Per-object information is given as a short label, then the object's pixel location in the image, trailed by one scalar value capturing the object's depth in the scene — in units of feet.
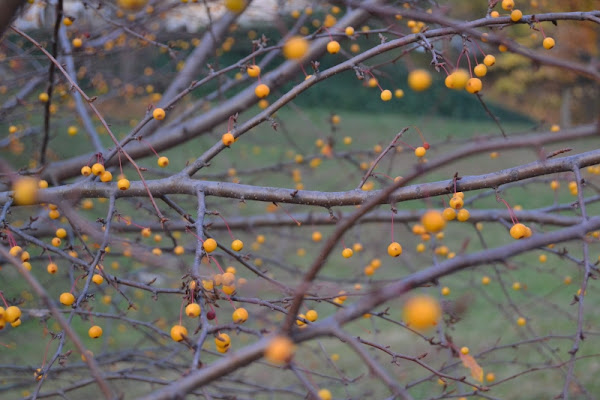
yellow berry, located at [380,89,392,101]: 3.55
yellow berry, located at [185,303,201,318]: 2.94
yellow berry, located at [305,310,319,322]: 3.32
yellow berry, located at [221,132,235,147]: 3.41
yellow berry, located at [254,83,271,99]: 3.50
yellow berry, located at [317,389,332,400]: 3.06
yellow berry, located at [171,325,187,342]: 2.88
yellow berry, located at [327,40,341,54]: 3.53
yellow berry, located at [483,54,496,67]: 3.46
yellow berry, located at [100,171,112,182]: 3.41
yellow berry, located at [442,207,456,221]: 3.35
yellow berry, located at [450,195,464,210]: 3.30
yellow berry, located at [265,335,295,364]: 2.51
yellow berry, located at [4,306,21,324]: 3.14
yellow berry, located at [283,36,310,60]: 2.57
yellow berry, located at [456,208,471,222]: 3.36
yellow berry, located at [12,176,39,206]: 2.67
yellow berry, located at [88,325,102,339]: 3.26
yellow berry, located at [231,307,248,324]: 2.98
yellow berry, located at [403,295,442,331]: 2.07
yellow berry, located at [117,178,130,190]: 3.34
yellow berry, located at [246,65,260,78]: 3.57
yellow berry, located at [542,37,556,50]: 3.44
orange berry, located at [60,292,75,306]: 3.23
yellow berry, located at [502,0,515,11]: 3.48
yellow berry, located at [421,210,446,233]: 2.55
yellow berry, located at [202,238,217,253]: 3.17
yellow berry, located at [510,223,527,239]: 3.24
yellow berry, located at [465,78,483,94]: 3.27
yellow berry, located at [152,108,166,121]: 3.43
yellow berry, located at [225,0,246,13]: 2.56
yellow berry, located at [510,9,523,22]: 3.31
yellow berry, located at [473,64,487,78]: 3.47
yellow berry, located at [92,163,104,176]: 3.38
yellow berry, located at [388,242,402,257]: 3.38
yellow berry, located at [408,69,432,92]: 2.73
